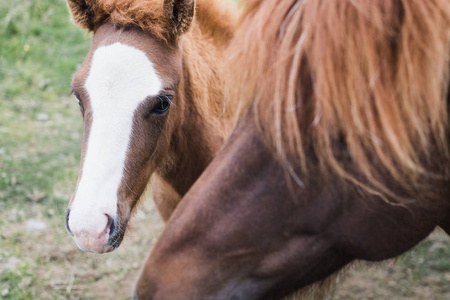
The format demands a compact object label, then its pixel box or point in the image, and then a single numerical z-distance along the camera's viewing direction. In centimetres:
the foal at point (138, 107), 130
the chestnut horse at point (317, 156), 102
